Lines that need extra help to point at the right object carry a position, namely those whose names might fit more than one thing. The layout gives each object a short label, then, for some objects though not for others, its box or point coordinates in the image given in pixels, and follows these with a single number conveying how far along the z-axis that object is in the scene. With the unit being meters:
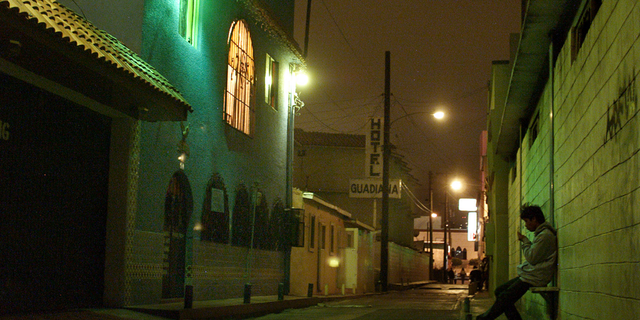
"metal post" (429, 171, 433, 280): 60.09
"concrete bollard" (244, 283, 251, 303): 16.48
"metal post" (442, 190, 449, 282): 67.81
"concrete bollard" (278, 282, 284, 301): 19.30
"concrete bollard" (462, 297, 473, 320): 11.58
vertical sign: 34.28
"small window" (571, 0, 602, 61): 7.35
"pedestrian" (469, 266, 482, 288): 41.34
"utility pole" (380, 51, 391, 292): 33.94
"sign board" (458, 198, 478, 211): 68.44
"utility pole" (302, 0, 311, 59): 27.44
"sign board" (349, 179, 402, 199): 34.50
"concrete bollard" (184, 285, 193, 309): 12.88
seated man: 8.63
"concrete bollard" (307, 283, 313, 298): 22.47
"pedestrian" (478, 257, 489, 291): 43.41
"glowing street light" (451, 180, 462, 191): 50.63
